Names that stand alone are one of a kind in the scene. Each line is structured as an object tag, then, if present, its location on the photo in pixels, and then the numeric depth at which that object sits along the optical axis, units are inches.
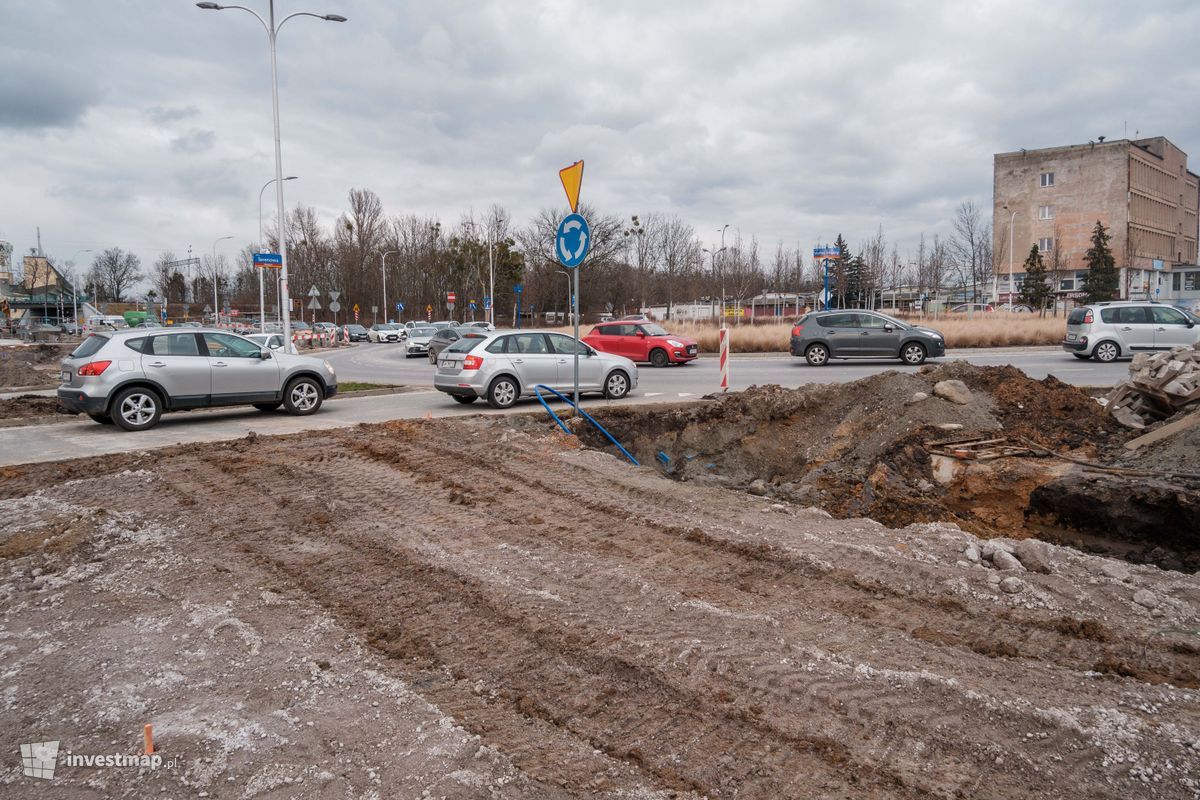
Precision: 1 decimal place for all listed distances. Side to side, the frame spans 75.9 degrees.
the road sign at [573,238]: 400.5
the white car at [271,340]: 1246.3
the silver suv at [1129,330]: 851.4
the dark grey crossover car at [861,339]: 907.4
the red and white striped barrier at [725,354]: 633.6
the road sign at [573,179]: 389.4
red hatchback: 1018.7
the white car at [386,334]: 2388.0
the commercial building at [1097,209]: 2913.4
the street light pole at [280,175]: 809.5
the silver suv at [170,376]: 454.9
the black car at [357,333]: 2622.5
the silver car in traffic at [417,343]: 1498.5
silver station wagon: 554.3
